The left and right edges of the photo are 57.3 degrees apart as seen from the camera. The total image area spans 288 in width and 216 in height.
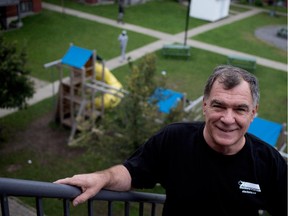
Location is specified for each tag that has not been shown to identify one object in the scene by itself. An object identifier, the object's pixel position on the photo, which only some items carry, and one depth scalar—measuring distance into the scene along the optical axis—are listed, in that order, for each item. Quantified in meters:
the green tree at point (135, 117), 5.28
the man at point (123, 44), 11.56
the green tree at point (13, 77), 6.40
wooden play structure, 7.15
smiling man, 1.52
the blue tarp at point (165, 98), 5.55
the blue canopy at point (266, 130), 5.91
